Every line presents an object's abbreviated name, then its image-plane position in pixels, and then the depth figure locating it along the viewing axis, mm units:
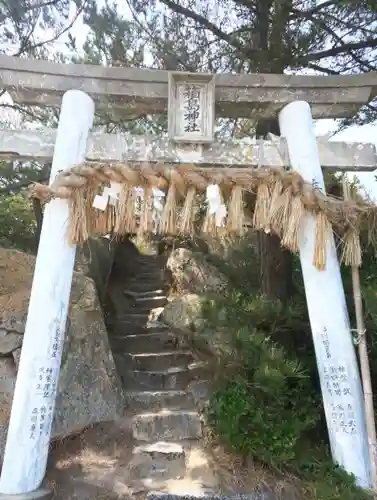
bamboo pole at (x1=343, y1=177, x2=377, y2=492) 3756
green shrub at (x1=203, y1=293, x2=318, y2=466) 4027
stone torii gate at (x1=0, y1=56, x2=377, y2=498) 3885
